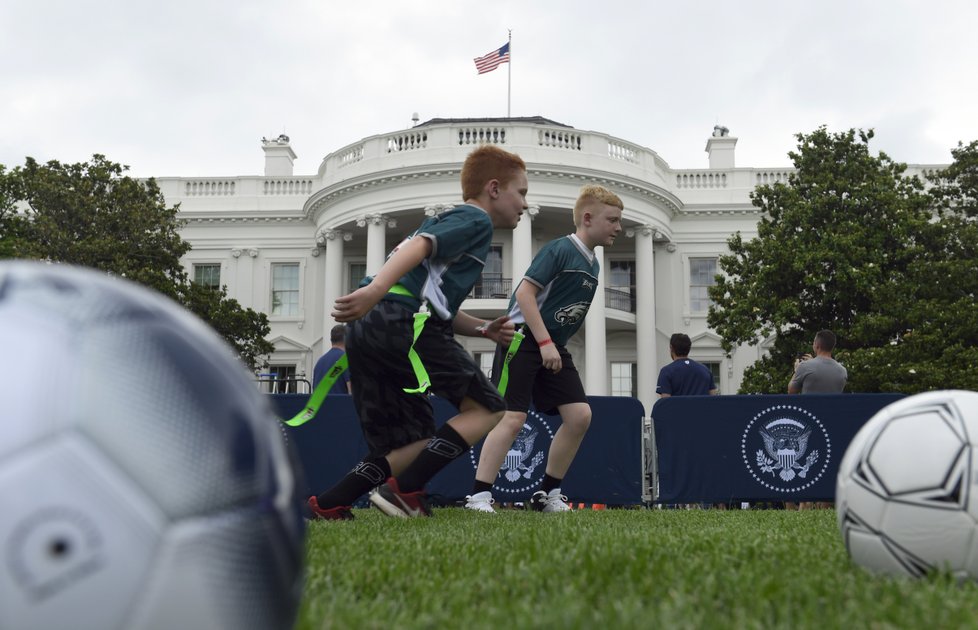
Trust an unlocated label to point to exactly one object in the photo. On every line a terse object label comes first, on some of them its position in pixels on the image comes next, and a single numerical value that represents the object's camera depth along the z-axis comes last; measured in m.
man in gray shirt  9.85
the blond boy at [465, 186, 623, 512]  6.24
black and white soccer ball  2.42
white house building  30.61
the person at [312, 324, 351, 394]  9.34
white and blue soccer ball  1.21
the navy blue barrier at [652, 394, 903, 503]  8.98
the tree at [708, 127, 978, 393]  22.75
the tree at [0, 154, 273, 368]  26.48
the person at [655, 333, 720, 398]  10.31
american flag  31.05
